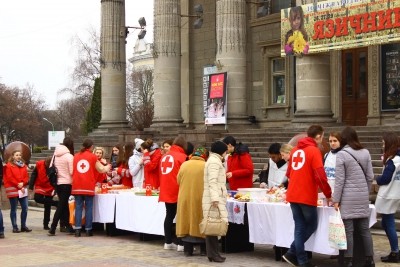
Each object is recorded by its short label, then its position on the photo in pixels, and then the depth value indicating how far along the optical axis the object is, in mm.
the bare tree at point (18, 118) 94000
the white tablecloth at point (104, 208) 16438
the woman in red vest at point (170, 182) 13977
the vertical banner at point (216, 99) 29241
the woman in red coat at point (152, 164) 16094
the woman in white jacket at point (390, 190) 12289
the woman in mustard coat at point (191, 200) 13203
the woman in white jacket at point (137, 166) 17031
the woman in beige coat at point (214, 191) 12523
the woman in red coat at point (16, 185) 17562
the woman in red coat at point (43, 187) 18031
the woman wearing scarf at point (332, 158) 11773
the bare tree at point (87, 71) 78062
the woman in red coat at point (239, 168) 14531
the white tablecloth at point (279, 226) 11820
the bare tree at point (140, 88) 89688
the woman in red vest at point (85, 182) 16422
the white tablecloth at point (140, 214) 15008
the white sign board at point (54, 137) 57894
